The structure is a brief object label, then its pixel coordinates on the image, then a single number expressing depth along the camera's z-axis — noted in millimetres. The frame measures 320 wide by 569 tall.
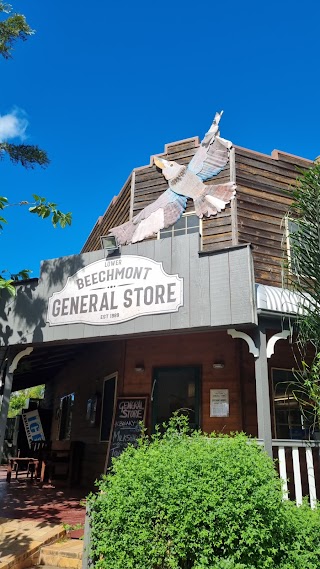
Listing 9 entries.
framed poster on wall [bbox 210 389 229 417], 7109
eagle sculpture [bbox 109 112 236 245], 9031
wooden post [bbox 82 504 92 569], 3377
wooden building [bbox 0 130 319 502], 5441
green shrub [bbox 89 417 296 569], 2910
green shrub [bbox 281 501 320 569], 3160
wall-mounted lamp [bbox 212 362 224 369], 7297
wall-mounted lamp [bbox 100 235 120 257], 6281
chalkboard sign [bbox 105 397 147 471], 7715
